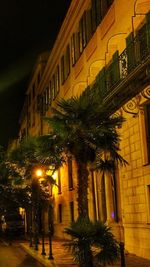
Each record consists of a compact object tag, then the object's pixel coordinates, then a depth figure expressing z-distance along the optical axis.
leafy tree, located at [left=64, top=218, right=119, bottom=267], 12.30
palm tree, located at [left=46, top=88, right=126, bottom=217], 14.46
